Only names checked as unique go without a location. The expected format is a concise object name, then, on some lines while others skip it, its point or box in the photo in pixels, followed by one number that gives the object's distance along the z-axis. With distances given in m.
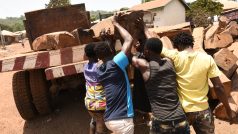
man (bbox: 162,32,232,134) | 3.33
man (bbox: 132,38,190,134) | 3.23
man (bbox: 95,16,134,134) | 3.47
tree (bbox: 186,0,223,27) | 26.75
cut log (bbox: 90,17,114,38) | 4.51
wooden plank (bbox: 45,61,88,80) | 4.48
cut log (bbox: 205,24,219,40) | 6.69
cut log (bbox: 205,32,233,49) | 6.45
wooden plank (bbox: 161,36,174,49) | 5.03
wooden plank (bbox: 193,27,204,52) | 6.00
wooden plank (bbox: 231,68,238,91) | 5.72
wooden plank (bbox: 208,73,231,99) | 5.07
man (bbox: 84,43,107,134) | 3.81
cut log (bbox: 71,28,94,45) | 4.99
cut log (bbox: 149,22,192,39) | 5.82
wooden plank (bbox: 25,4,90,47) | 6.29
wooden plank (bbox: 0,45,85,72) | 4.62
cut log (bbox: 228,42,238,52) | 7.03
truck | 4.62
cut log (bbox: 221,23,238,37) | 7.78
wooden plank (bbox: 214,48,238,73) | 5.65
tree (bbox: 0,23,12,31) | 83.57
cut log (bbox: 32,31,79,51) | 4.68
